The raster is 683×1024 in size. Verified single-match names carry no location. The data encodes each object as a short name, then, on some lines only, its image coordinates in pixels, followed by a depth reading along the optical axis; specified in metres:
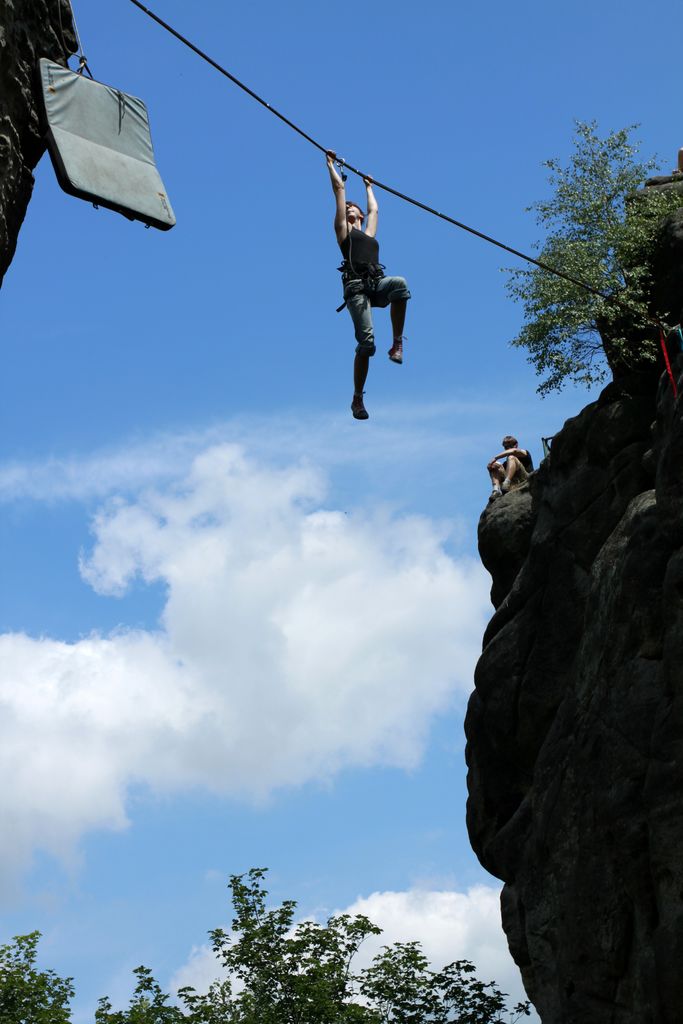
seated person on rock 31.78
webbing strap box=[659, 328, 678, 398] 23.80
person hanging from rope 14.24
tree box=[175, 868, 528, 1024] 36.12
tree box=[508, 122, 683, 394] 27.12
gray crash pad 10.65
